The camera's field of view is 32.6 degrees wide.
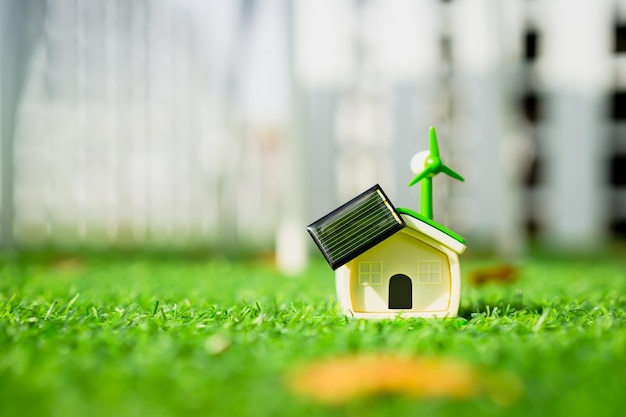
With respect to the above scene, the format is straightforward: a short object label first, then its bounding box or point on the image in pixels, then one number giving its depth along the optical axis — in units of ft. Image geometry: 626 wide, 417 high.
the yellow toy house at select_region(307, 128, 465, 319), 1.50
